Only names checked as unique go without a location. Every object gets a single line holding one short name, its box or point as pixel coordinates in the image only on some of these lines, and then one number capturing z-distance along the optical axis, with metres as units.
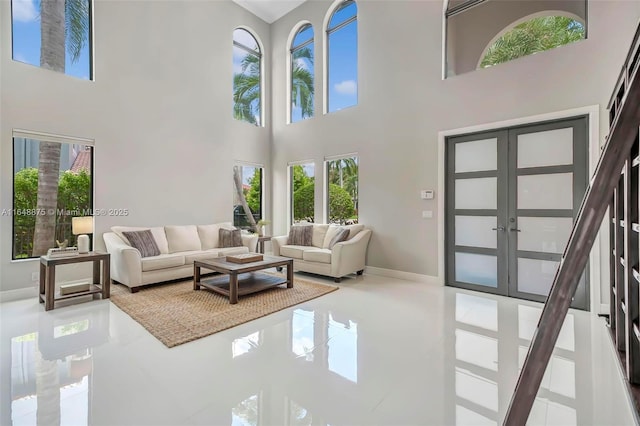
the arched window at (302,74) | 6.68
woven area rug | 2.96
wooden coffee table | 3.80
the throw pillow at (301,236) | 5.78
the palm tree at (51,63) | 4.29
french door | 3.74
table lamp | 3.80
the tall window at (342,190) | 5.94
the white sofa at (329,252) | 4.91
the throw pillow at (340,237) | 5.21
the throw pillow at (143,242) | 4.57
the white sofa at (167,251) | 4.21
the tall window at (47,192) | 4.10
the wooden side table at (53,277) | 3.58
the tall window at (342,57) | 5.92
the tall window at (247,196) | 6.75
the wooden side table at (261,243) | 6.18
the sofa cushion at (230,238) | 5.58
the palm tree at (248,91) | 6.80
